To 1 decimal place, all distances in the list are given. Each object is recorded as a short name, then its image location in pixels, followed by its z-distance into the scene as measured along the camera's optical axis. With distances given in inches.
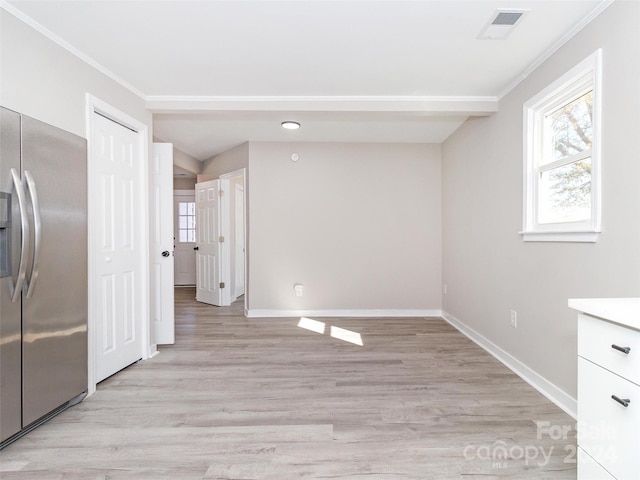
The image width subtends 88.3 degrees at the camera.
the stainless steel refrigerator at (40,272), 68.1
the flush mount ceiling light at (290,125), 146.3
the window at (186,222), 284.0
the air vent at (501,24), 74.2
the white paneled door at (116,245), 98.8
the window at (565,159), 76.0
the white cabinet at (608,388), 44.4
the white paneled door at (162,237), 130.8
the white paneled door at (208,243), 208.7
